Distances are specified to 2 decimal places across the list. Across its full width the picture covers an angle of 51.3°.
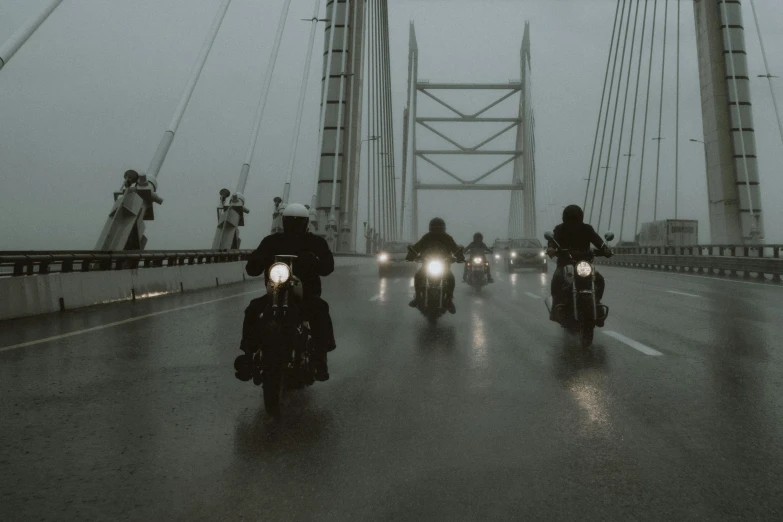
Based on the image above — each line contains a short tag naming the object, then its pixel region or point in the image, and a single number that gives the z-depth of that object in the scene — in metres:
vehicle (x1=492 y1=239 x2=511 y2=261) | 41.42
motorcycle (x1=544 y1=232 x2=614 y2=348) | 8.69
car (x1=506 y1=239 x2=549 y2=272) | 31.94
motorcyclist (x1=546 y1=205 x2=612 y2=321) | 9.25
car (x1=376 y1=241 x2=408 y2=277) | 28.66
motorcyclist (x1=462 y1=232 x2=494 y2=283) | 19.30
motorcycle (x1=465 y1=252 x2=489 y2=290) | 19.47
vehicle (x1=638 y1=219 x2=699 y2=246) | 55.16
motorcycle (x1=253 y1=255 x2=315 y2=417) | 5.21
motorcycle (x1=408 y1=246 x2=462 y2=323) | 11.67
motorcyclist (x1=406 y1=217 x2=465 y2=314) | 11.90
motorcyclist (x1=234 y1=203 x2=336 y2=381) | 5.70
